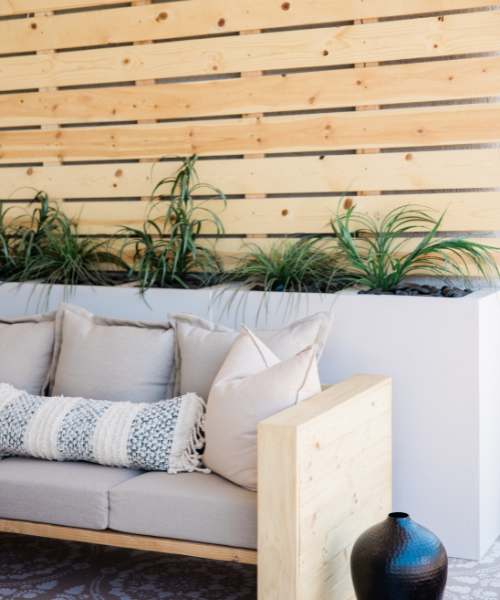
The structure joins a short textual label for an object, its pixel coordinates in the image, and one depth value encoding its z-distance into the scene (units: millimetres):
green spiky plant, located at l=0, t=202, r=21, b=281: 3646
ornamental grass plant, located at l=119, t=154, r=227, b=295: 3354
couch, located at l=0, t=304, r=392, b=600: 1925
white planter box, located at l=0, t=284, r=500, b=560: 2660
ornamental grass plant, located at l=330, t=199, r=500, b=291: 2930
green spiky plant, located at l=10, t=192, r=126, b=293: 3475
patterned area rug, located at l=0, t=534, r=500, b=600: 2389
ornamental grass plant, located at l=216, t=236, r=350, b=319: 3018
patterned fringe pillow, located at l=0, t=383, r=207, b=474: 2375
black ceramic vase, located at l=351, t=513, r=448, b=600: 1932
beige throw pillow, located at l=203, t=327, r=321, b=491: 2170
